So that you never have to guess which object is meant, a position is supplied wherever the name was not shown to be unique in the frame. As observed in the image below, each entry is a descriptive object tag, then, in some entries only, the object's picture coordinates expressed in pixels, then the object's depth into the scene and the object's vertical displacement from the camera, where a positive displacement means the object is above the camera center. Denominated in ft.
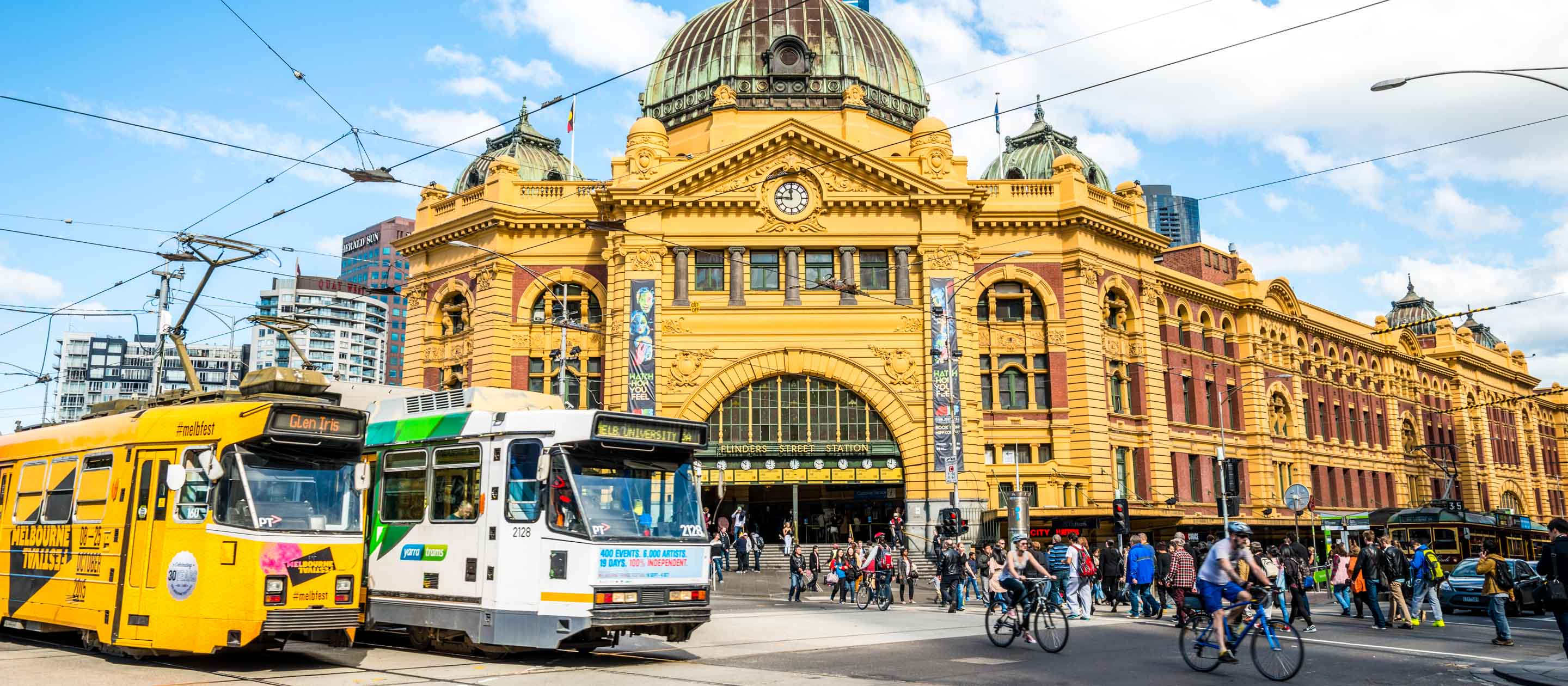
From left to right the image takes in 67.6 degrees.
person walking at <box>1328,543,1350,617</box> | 79.77 -2.25
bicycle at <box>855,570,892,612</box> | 86.22 -3.09
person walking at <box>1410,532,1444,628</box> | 71.10 -2.07
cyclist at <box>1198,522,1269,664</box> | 45.01 -1.20
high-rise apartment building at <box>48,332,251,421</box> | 420.36 +71.90
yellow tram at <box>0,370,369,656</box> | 45.57 +0.99
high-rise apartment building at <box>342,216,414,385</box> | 566.77 +143.69
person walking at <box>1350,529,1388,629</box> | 69.97 -1.62
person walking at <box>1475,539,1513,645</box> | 60.49 -2.36
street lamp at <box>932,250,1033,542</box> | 130.52 +22.38
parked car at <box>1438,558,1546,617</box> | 87.30 -3.44
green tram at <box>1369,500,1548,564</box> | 130.11 +1.71
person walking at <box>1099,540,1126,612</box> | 84.89 -1.78
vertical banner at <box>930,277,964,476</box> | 134.92 +18.96
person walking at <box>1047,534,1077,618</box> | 74.49 -1.32
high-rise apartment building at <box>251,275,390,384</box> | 537.65 +100.92
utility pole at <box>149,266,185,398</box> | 95.25 +19.82
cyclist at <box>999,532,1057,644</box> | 53.98 -1.12
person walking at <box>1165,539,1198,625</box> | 59.21 -1.53
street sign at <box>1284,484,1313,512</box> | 89.97 +3.50
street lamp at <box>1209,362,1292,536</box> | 90.27 +3.10
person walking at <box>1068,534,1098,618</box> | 76.13 -2.13
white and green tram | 48.24 +0.79
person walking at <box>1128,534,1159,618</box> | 74.28 -1.52
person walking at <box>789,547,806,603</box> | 96.89 -2.32
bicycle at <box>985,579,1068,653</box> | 53.01 -3.48
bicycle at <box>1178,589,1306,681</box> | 42.80 -3.84
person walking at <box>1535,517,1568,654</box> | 47.21 -0.79
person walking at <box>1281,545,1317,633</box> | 62.44 -2.13
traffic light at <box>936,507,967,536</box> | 102.67 +2.10
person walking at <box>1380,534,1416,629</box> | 70.03 -1.88
